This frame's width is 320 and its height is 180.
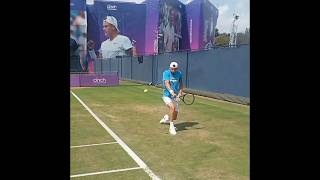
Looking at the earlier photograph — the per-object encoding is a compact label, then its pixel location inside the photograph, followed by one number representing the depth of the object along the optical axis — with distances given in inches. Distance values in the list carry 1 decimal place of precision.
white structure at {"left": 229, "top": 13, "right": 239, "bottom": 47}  2450.3
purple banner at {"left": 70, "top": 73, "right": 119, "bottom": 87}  1300.4
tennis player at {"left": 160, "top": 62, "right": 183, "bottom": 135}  424.2
